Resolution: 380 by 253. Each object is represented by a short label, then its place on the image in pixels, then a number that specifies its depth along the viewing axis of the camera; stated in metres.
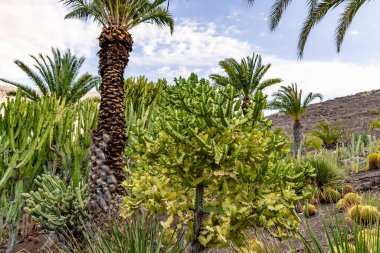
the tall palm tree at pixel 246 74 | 19.30
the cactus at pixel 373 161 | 11.77
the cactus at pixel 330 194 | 9.31
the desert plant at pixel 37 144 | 8.72
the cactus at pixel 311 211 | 8.55
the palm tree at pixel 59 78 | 17.66
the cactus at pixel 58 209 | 8.04
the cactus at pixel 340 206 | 7.90
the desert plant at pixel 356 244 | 2.67
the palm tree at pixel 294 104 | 21.55
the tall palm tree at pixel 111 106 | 8.03
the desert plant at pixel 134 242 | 3.51
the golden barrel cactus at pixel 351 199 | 8.00
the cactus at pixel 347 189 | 9.84
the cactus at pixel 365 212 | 6.52
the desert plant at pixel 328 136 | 25.40
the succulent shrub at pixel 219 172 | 4.23
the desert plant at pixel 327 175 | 9.92
